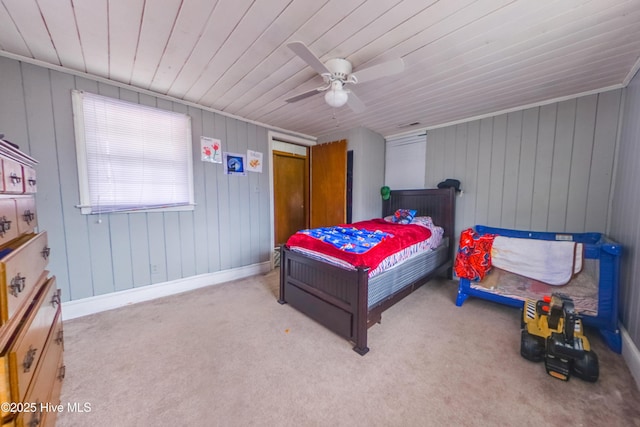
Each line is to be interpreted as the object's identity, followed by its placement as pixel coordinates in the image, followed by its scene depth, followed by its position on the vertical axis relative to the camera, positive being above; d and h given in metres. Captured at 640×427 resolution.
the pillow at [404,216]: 3.31 -0.32
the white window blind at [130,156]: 2.28 +0.41
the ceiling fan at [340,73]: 1.54 +0.89
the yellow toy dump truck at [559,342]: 1.51 -1.04
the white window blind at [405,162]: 3.63 +0.54
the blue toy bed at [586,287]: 1.82 -0.89
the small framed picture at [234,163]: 3.22 +0.44
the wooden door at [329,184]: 3.81 +0.18
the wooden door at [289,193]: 4.57 +0.02
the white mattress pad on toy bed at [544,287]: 1.96 -0.90
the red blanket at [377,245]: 1.93 -0.49
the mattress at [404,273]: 1.99 -0.82
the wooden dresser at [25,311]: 0.71 -0.48
